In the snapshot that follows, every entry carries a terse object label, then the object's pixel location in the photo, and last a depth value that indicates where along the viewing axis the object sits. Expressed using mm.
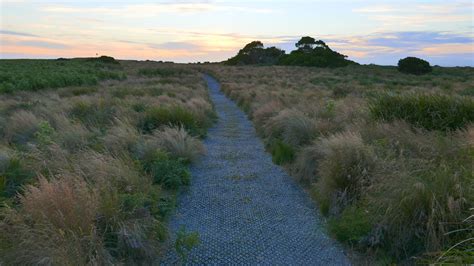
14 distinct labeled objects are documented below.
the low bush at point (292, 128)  9211
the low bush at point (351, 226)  4573
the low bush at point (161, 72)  50744
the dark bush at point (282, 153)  8641
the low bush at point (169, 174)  6746
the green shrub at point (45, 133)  7000
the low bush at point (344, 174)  5469
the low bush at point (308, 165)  7105
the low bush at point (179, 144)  8484
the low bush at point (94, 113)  11184
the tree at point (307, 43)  79750
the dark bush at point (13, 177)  5425
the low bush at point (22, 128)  10062
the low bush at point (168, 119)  11242
